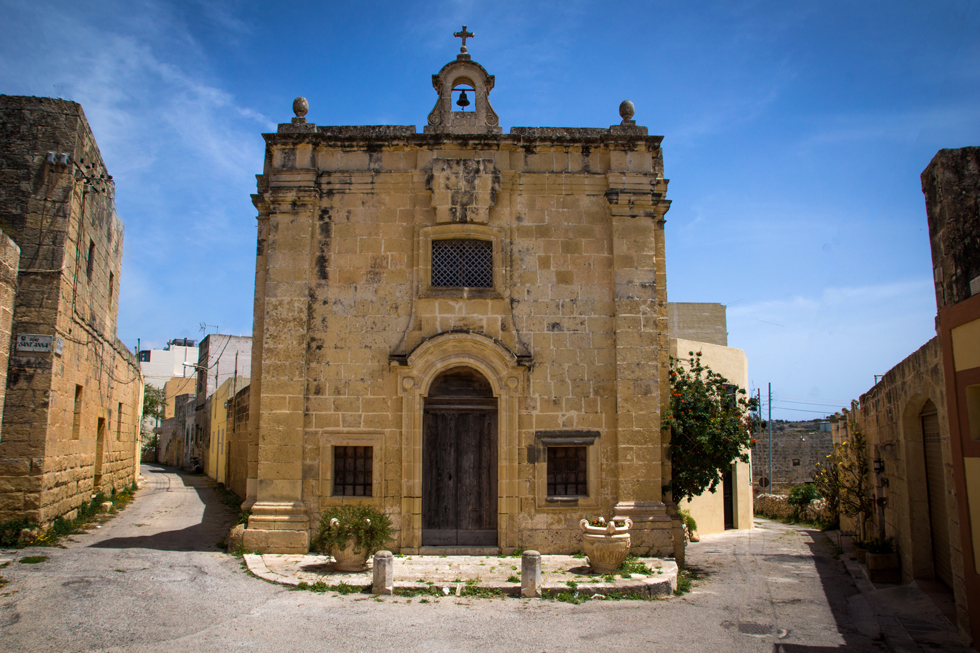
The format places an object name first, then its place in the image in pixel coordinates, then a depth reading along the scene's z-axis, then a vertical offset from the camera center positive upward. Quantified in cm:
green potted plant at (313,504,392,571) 865 -131
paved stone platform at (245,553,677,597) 819 -183
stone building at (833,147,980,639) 617 +20
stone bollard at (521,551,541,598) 795 -170
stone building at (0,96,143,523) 994 +208
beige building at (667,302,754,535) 1669 -158
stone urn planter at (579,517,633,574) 875 -151
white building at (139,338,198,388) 4706 +511
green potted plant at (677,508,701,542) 1515 -215
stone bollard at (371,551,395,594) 791 -166
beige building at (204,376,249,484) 2029 +16
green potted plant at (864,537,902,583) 966 -197
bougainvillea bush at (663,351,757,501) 1034 -6
